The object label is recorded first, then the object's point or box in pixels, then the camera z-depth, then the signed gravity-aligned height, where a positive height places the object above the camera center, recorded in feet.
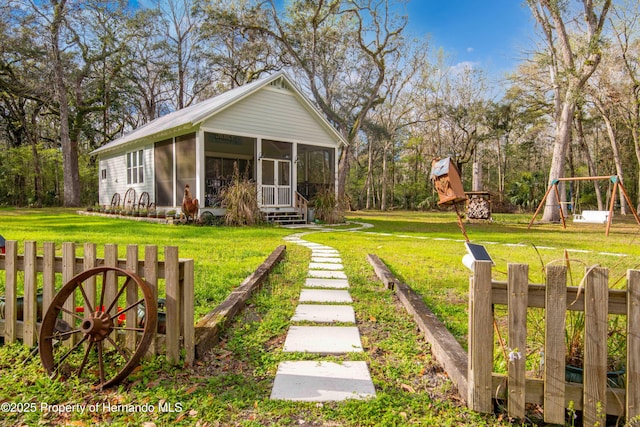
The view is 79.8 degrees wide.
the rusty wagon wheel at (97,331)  7.02 -2.47
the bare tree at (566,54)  44.79 +18.16
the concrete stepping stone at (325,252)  22.23 -2.87
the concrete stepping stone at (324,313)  10.48 -3.15
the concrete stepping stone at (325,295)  12.38 -3.09
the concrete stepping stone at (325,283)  14.25 -3.05
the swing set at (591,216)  34.64 -1.38
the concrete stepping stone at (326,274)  15.87 -3.02
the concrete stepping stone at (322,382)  6.57 -3.28
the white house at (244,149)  42.42 +7.15
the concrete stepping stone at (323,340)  8.50 -3.22
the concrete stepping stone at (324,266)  17.70 -2.96
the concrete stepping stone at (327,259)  19.61 -2.93
